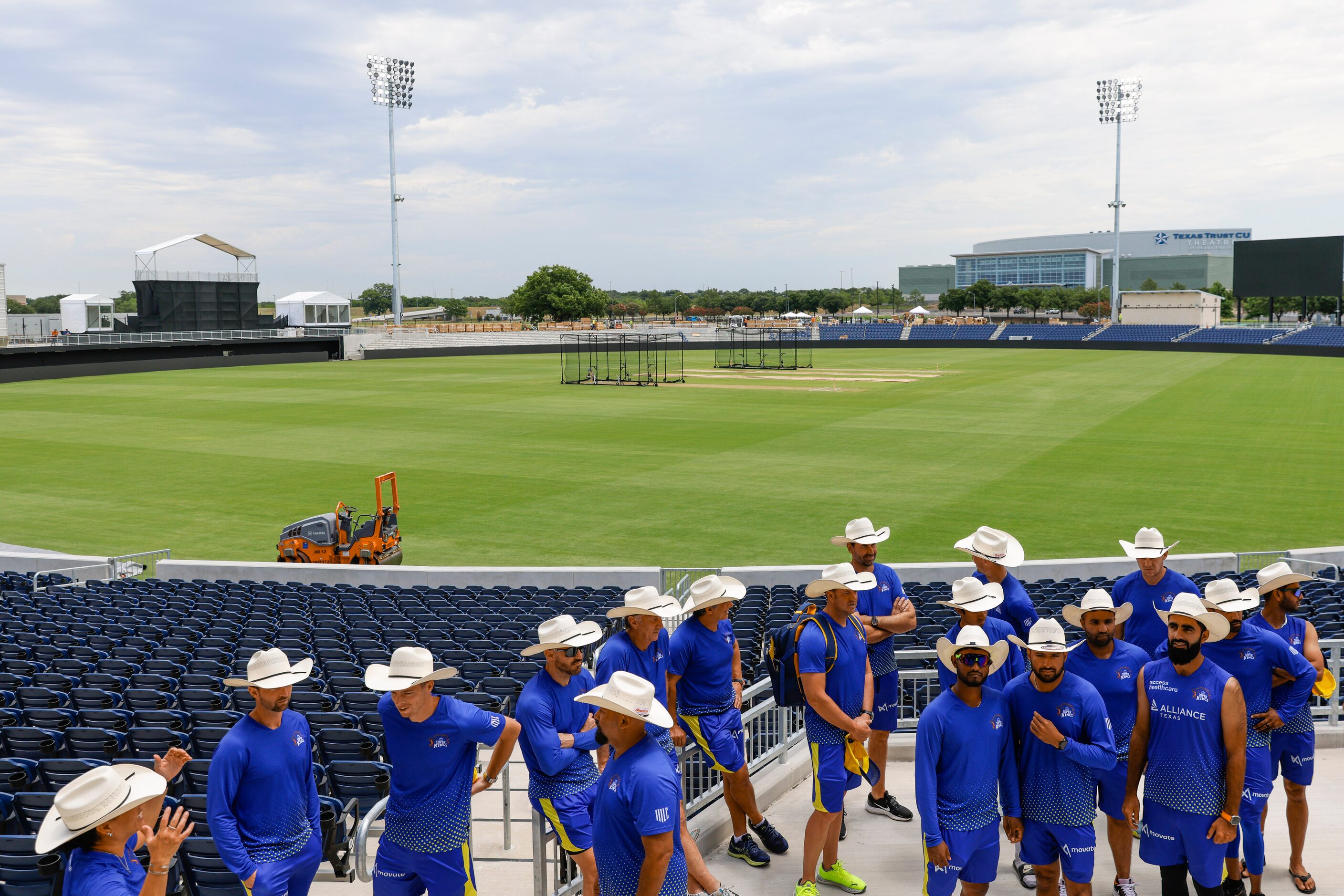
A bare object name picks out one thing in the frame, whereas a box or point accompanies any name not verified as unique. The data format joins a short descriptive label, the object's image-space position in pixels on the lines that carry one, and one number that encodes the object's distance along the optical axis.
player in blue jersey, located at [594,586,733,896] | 6.40
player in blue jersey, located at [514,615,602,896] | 5.87
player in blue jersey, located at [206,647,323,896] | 5.17
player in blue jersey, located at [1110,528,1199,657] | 8.01
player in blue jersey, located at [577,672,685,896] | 4.51
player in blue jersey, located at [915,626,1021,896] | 5.55
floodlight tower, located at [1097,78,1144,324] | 105.69
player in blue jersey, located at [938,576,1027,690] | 6.45
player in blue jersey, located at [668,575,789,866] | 6.83
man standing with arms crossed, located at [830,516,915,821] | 7.48
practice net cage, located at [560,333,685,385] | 63.53
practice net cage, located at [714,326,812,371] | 77.00
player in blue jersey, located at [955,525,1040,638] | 7.55
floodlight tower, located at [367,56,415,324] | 103.94
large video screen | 88.69
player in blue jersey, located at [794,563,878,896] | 6.45
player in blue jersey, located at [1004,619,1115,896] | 5.62
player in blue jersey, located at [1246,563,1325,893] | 6.61
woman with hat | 4.02
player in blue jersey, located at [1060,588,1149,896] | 6.30
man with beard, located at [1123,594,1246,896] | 5.78
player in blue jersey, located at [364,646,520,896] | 5.47
